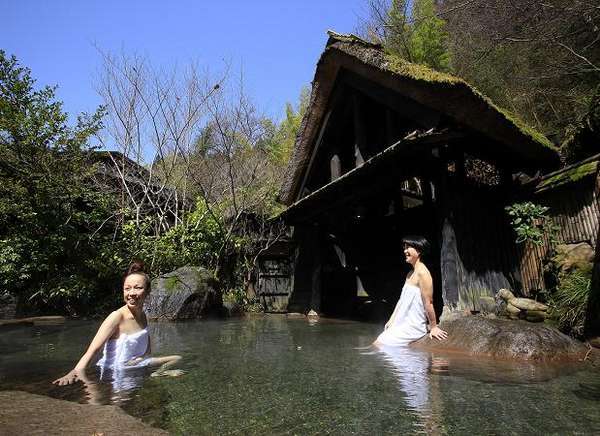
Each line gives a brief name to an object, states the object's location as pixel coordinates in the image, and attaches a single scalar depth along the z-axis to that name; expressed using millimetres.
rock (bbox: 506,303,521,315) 6648
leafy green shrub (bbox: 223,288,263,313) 13531
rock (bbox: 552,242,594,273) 6152
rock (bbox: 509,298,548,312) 6414
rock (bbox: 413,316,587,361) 4465
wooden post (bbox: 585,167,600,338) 4668
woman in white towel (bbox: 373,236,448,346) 5246
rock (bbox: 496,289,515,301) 6961
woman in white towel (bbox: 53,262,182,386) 4066
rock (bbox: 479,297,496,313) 6910
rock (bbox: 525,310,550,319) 6312
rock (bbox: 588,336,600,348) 4648
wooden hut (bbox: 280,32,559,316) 6938
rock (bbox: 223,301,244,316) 12332
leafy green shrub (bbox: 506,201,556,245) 6750
